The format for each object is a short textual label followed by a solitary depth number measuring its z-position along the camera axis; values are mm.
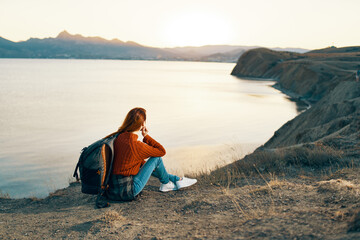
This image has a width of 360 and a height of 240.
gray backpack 4984
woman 5215
